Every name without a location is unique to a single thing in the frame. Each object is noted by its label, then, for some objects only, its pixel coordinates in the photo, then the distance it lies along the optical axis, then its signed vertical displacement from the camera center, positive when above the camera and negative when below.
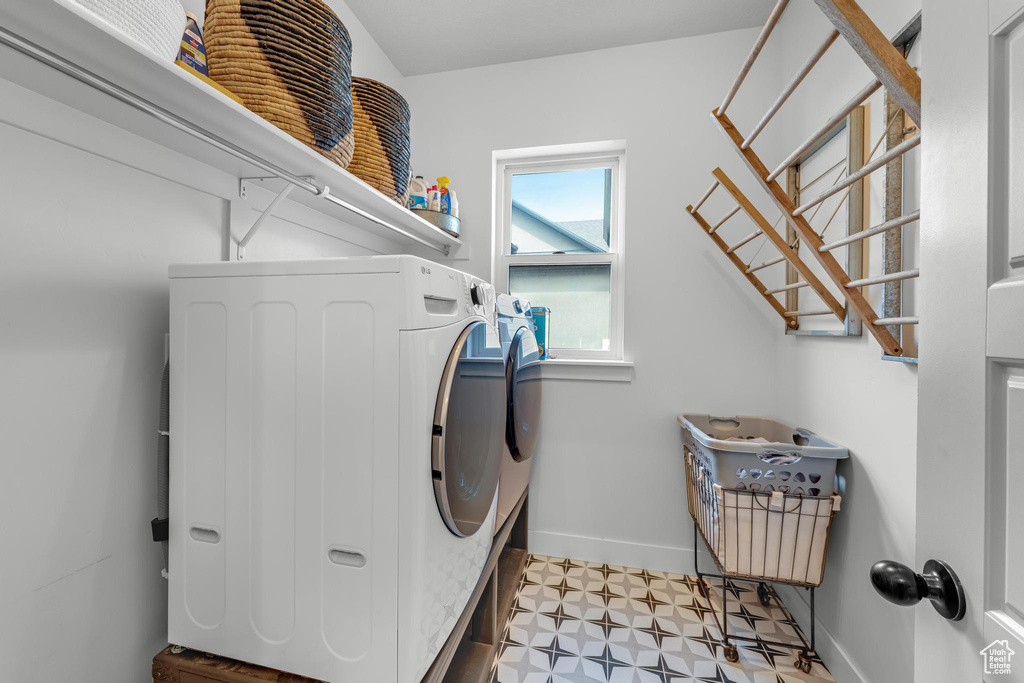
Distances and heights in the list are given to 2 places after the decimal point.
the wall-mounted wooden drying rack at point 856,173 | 0.72 +0.45
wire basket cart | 1.39 -0.62
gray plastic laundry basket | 1.37 -0.42
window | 2.23 +0.55
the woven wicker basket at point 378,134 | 1.42 +0.73
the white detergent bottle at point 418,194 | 1.91 +0.69
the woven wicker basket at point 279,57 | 0.93 +0.66
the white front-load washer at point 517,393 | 1.43 -0.20
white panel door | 0.40 +0.01
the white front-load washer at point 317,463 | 0.80 -0.26
